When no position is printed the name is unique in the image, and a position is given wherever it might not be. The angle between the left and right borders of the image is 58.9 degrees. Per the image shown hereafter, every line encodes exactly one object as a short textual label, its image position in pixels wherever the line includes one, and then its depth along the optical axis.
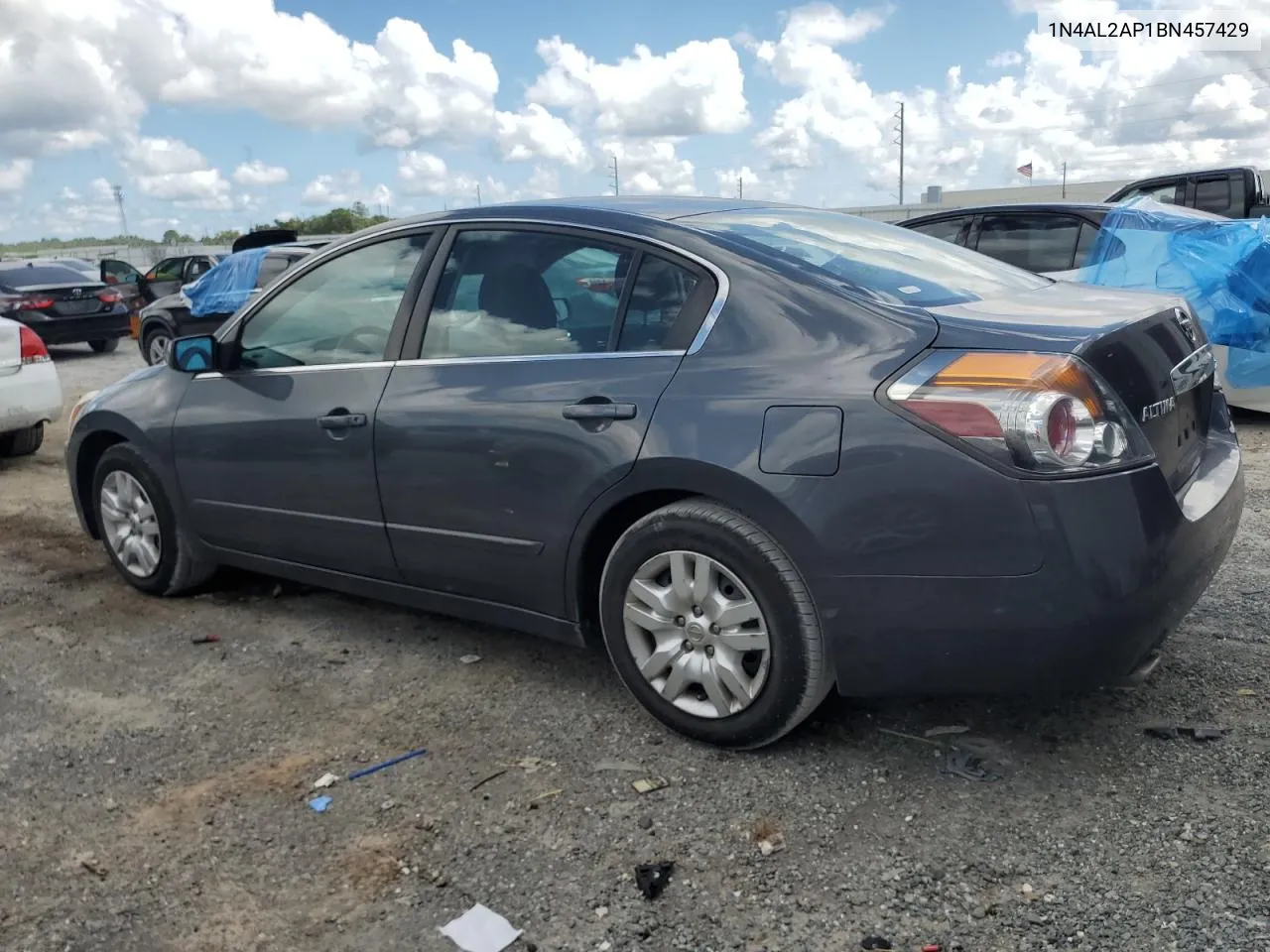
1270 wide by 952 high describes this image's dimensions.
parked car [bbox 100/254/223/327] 20.11
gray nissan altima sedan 2.67
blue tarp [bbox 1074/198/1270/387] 7.23
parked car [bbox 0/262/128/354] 15.97
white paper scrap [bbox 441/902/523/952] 2.42
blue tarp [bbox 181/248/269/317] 12.49
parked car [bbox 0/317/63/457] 7.68
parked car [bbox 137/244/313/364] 13.00
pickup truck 11.56
